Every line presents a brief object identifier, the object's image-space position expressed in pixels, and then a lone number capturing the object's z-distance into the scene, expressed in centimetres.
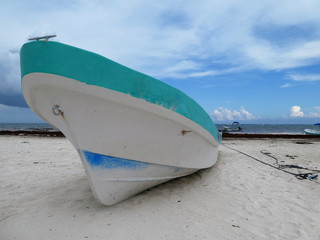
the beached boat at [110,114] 207
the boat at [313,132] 1891
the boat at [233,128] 2993
